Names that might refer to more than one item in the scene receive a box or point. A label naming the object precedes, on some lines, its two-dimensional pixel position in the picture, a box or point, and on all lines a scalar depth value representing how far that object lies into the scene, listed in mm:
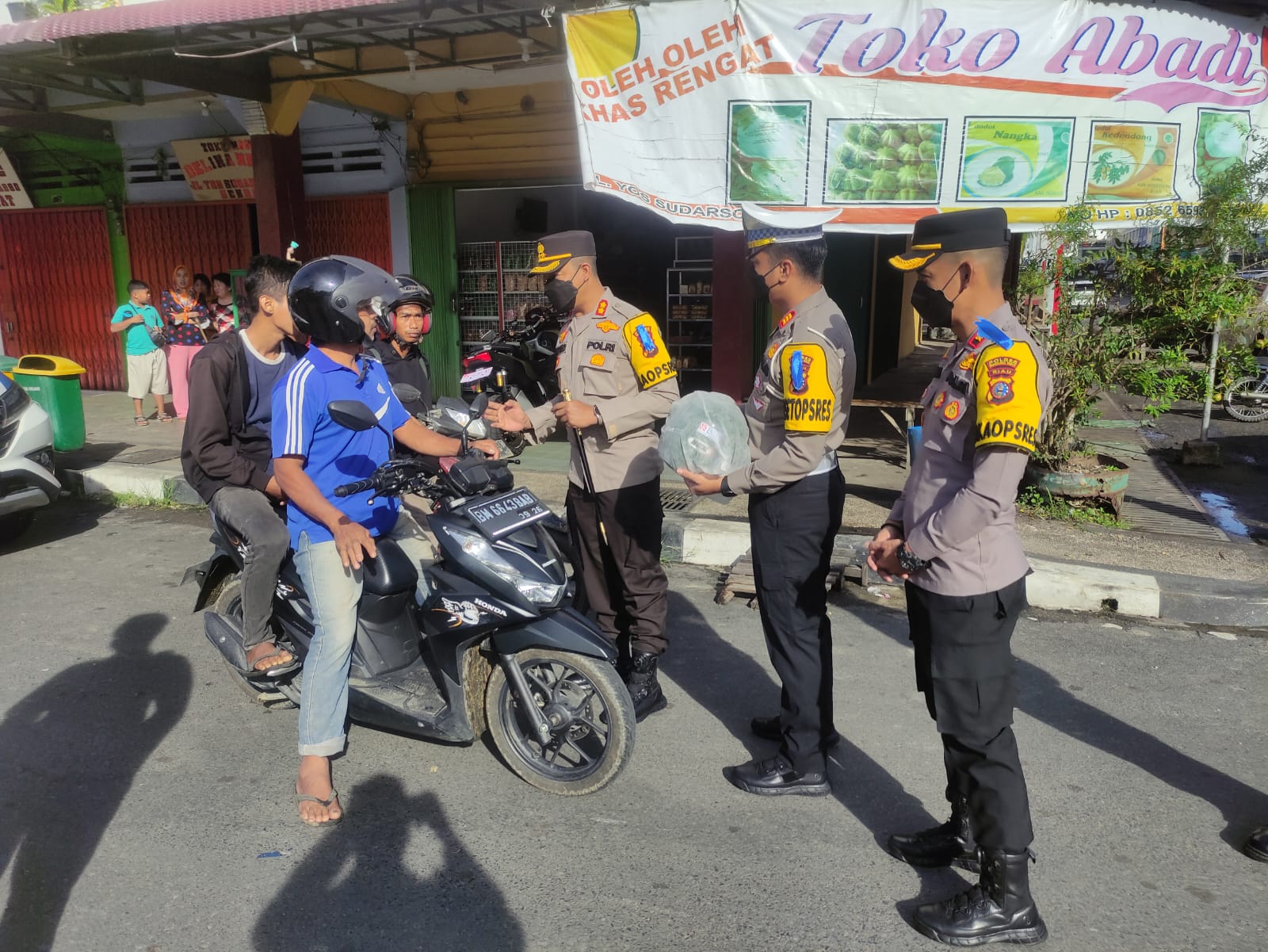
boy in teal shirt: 10836
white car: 6277
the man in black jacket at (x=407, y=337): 4941
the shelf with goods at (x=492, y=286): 11352
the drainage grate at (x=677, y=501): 6992
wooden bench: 7316
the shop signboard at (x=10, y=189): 13797
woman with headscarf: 10984
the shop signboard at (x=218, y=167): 12102
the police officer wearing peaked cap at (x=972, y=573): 2471
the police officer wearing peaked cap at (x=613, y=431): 3754
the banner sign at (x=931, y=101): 6344
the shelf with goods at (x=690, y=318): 11289
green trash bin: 7985
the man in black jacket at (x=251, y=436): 3689
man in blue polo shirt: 3020
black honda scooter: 3189
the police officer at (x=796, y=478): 3027
